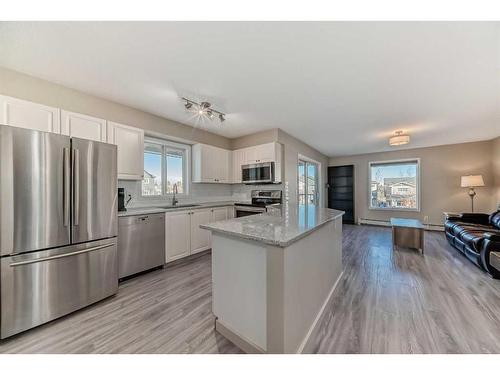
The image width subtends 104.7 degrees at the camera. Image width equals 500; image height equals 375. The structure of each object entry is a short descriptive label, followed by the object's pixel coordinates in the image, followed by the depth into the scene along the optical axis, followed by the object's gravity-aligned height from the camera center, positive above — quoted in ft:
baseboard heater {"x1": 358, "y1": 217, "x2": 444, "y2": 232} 17.80 -3.79
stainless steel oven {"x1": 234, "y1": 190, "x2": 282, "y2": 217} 12.22 -1.00
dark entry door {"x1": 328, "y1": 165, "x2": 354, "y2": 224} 22.29 -0.23
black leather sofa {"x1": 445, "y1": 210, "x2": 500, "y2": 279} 8.27 -2.50
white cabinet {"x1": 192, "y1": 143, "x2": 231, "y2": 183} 12.71 +1.68
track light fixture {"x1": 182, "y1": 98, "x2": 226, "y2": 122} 8.68 +3.78
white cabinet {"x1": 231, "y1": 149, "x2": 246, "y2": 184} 14.28 +1.82
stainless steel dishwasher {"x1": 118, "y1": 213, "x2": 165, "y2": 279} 8.05 -2.44
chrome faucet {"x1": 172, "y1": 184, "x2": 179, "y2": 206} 11.86 -0.55
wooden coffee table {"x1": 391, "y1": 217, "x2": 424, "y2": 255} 11.72 -3.01
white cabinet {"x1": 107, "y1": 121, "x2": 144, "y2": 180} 8.63 +1.91
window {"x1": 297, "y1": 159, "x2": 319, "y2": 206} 17.54 +0.49
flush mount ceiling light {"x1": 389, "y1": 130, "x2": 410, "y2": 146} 12.60 +3.11
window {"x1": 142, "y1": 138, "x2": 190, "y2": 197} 11.10 +1.33
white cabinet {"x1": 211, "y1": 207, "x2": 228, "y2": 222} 12.10 -1.64
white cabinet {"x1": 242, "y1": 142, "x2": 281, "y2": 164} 12.57 +2.36
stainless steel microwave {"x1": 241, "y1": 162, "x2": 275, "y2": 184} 12.45 +0.98
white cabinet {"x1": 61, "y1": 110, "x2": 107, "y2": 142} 7.26 +2.50
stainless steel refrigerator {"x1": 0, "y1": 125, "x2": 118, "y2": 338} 5.03 -1.11
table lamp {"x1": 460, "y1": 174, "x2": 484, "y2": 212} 14.85 +0.40
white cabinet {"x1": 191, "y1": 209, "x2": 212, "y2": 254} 10.90 -2.61
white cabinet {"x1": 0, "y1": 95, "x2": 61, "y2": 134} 6.11 +2.51
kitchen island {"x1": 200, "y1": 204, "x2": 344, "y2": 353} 3.89 -2.19
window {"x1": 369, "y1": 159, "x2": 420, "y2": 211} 19.19 +0.19
